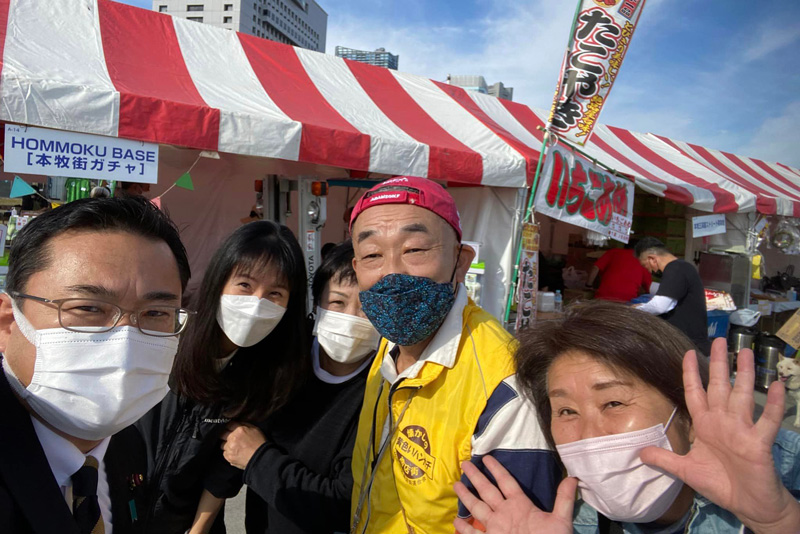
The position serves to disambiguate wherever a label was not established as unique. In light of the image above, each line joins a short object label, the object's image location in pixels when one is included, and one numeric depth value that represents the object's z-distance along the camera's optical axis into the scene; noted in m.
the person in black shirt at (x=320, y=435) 1.49
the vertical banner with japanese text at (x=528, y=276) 4.78
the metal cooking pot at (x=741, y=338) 6.45
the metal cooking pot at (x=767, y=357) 6.41
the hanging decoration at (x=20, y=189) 2.98
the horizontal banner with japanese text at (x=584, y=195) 4.90
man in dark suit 1.01
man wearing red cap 1.11
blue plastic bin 6.25
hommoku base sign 2.88
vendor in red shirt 5.81
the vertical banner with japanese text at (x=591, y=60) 4.22
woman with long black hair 1.72
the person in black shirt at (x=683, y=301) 4.61
